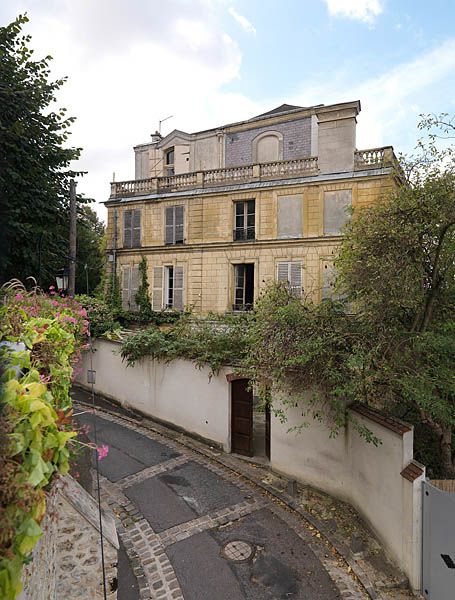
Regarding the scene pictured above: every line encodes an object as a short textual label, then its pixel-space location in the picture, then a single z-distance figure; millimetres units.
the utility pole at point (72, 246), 10095
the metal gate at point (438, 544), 4855
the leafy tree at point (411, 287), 6219
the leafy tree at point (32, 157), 9250
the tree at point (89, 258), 21625
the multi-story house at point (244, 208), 15062
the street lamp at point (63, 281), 10506
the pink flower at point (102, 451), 2295
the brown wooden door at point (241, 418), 9477
